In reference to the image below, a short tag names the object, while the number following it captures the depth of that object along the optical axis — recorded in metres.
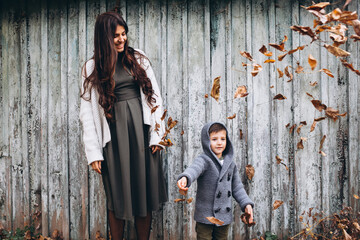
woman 2.43
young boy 2.37
